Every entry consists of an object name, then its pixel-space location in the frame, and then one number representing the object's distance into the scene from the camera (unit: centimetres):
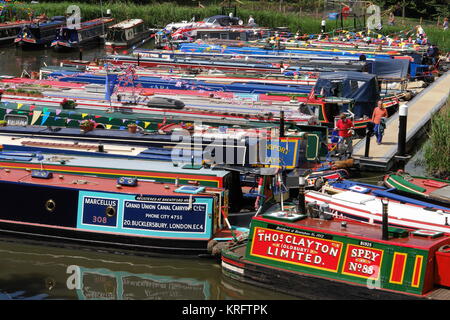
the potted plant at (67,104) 2852
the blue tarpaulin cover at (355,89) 3234
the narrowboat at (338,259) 1547
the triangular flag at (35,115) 2794
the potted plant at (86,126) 2425
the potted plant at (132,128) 2388
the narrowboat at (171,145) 2206
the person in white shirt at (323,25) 5922
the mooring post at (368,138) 2697
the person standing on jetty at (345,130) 2678
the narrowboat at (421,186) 1972
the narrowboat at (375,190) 1961
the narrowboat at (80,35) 5650
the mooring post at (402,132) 2636
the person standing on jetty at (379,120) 2855
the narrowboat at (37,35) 5666
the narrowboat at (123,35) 5741
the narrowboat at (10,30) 5878
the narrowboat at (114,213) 1869
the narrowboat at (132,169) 1975
